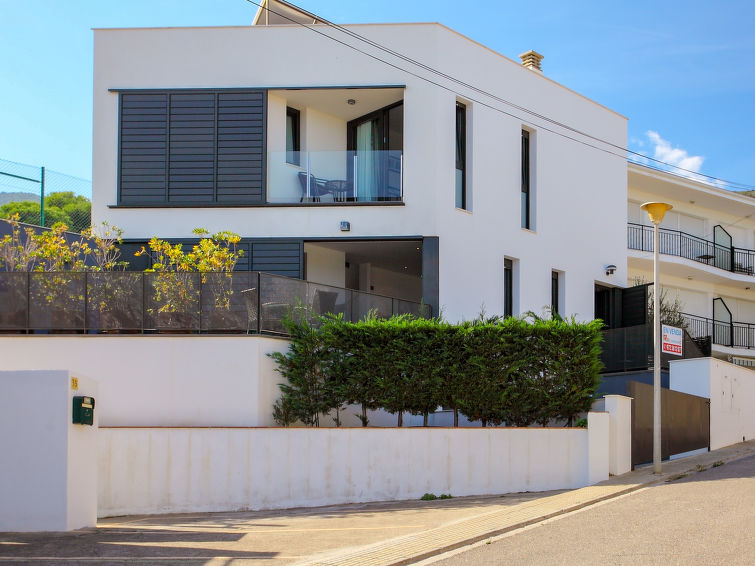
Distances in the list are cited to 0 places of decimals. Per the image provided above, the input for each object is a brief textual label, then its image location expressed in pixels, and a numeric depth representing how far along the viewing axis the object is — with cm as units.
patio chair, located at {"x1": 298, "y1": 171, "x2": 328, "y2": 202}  2038
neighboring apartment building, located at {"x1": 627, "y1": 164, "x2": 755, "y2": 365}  3016
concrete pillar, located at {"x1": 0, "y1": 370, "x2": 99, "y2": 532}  1093
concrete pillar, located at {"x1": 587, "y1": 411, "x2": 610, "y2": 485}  1524
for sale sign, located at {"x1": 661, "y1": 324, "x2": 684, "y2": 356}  2030
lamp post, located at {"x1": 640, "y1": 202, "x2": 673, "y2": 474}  1516
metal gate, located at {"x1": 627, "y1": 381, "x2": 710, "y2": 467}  1639
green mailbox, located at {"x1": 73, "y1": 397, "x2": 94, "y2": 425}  1134
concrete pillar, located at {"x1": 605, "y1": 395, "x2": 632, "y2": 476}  1562
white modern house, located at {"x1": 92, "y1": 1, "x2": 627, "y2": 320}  2020
